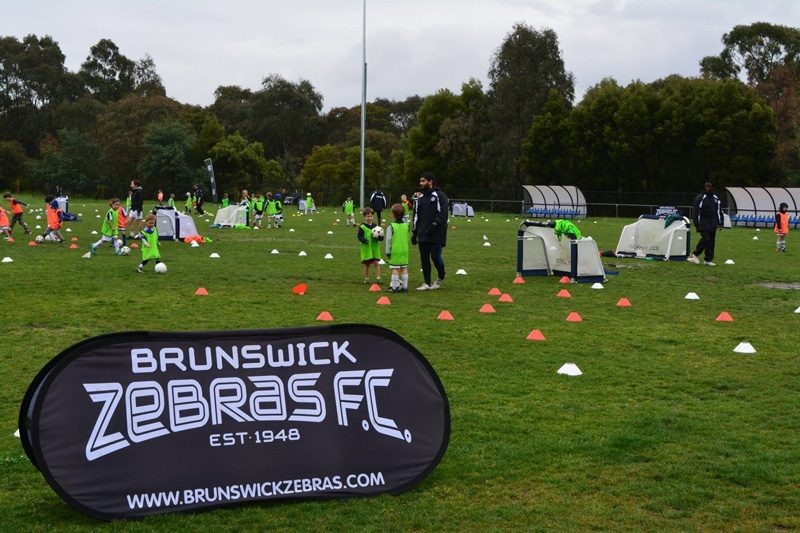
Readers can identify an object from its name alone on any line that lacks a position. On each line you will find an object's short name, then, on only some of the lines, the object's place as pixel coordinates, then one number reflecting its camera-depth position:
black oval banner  5.13
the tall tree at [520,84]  69.44
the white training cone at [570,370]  9.22
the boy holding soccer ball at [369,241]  17.30
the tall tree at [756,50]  86.44
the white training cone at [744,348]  10.63
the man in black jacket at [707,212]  21.98
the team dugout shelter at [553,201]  58.59
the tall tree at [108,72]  115.25
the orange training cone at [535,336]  11.30
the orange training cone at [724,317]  13.29
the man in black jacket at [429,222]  16.05
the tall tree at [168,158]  83.25
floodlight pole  57.34
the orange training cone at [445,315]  12.96
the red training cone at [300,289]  16.02
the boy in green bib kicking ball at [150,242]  19.06
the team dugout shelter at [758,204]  47.34
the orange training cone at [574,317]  12.94
